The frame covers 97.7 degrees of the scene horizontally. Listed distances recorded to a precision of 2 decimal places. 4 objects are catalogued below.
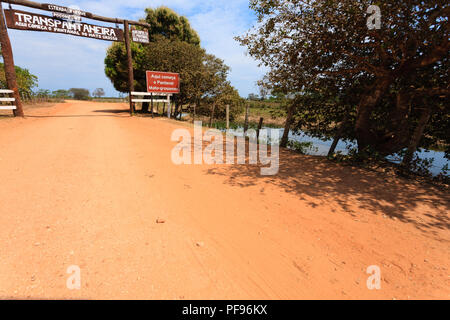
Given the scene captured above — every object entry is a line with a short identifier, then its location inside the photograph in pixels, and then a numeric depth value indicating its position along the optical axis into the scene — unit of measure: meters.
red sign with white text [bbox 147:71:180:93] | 13.32
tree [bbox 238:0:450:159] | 4.68
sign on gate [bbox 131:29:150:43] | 13.27
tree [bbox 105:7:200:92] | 18.86
